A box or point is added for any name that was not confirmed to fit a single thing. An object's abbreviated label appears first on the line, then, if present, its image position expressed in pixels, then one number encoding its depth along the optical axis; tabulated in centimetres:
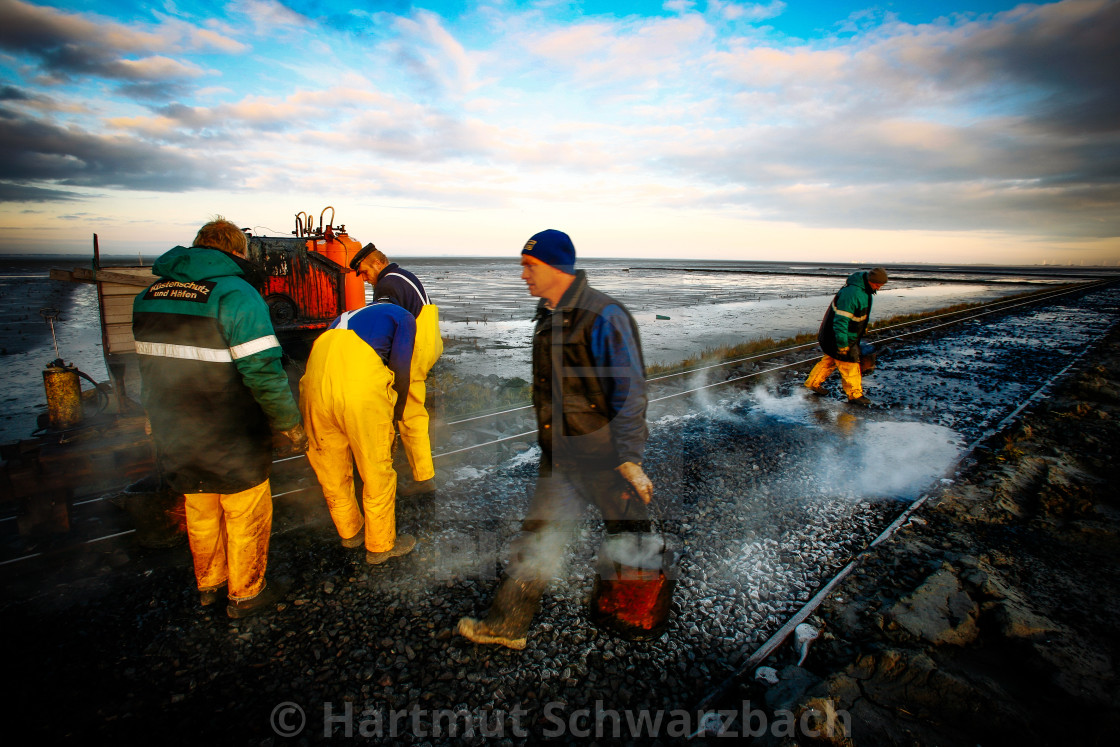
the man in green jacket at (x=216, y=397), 244
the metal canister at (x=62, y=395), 431
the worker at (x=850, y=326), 670
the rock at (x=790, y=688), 224
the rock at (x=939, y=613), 263
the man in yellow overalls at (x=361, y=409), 287
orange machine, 677
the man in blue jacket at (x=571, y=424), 233
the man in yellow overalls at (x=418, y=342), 357
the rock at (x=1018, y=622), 259
